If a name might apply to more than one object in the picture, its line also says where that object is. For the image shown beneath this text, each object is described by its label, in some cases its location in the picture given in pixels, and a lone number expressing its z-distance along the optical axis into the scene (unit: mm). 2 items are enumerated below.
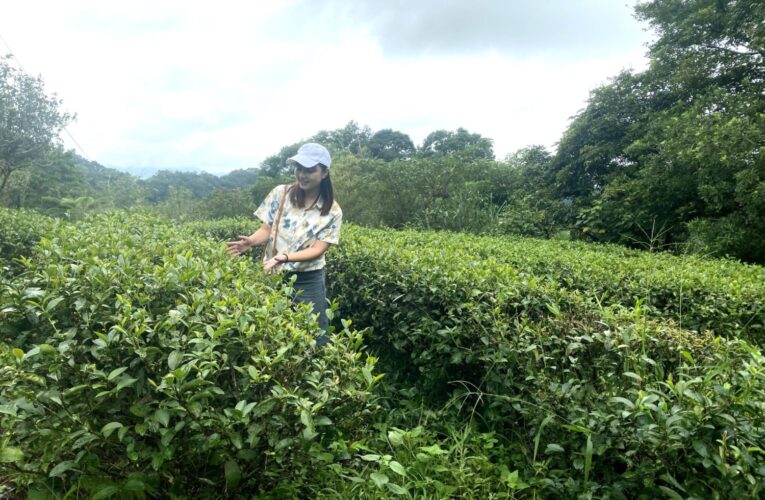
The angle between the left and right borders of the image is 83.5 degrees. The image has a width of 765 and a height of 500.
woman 2932
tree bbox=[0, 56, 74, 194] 17453
